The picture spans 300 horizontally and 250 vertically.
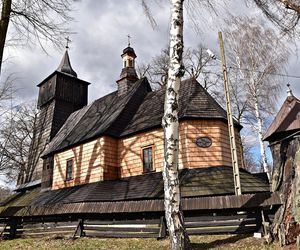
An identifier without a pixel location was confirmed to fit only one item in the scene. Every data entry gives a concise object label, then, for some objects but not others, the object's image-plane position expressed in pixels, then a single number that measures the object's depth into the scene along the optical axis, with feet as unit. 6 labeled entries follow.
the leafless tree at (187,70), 91.15
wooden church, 30.89
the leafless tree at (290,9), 28.17
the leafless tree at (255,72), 57.13
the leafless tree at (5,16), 29.60
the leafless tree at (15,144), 91.56
